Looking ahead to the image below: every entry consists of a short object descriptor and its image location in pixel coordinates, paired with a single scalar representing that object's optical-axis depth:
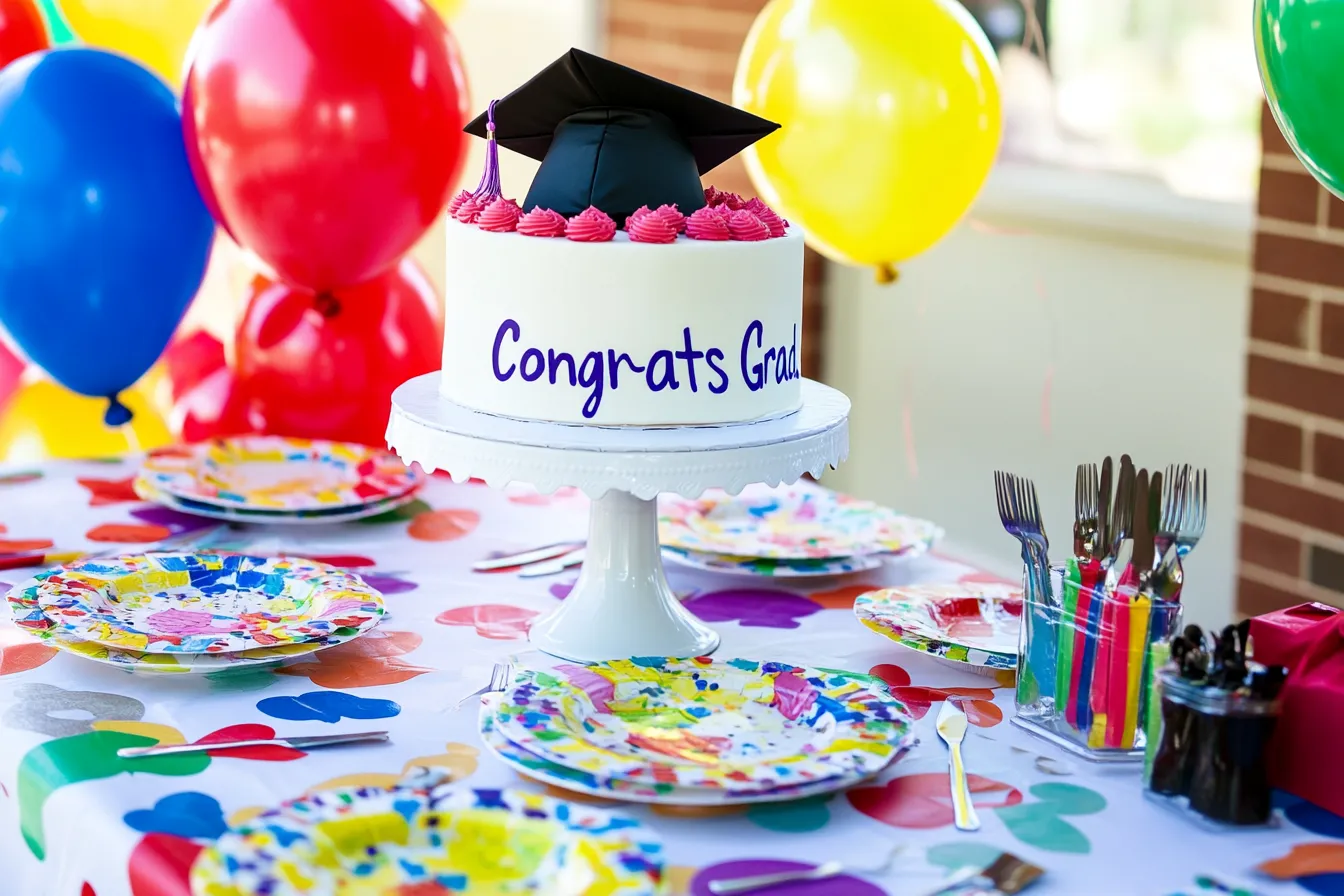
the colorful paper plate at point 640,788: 0.92
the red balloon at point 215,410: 2.09
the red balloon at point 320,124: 1.68
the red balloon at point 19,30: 2.03
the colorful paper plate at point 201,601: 1.20
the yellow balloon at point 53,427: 2.51
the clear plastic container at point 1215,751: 0.91
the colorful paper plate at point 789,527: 1.55
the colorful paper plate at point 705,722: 0.96
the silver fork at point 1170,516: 1.00
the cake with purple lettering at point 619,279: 1.18
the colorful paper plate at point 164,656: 1.16
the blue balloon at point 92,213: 1.73
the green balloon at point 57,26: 2.46
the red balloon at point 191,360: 2.18
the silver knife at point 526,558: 1.52
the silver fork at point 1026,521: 1.06
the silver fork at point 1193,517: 1.00
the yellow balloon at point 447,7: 2.88
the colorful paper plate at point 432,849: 0.82
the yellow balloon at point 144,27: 2.61
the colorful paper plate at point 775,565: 1.49
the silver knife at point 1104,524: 1.05
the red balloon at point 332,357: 1.95
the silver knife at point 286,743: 1.02
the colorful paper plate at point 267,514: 1.62
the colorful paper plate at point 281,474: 1.68
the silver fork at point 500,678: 1.17
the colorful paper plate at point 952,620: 1.22
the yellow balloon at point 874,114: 1.75
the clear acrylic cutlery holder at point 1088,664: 1.00
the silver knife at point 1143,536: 1.02
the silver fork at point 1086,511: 1.06
